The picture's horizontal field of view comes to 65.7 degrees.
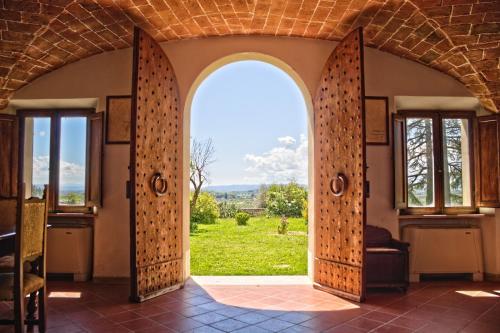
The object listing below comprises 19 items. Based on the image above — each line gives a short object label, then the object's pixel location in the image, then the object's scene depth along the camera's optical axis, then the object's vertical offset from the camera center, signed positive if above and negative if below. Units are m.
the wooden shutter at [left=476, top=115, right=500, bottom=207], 5.09 +0.28
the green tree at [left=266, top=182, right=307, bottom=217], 11.39 -0.50
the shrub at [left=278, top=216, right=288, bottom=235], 9.36 -1.09
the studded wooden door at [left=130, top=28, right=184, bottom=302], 4.04 +0.10
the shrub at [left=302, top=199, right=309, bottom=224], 10.24 -0.72
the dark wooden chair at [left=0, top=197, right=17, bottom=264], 4.21 -0.33
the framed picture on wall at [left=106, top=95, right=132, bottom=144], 4.96 +0.79
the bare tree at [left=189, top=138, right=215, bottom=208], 11.57 +0.69
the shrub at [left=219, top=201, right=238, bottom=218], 11.91 -0.83
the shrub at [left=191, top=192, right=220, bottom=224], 10.84 -0.79
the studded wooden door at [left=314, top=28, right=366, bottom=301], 4.11 +0.12
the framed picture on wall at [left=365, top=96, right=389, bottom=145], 4.99 +0.80
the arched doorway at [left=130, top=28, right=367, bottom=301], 4.07 +0.08
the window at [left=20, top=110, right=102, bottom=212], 5.40 +0.40
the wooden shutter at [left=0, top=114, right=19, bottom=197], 5.11 +0.40
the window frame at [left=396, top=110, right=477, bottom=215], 5.44 +0.33
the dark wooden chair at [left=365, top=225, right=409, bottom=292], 4.38 -0.97
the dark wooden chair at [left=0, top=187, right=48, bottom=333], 2.74 -0.64
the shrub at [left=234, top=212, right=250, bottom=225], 10.61 -0.95
